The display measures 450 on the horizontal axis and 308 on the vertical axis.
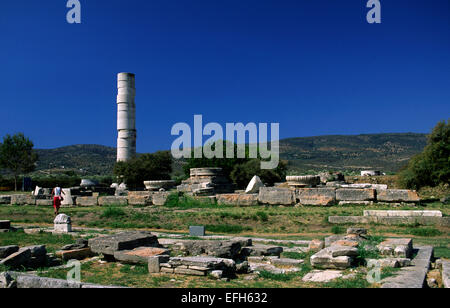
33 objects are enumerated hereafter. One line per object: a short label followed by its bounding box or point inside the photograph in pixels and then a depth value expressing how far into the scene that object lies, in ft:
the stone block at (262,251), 31.09
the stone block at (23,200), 81.46
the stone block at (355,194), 58.23
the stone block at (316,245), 31.73
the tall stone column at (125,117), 124.98
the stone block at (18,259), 25.85
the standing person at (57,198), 59.41
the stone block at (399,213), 46.09
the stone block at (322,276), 22.30
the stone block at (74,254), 29.84
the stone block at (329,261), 24.49
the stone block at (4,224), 46.79
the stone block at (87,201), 76.52
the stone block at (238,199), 64.08
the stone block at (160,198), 71.05
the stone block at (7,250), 28.80
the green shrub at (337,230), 43.05
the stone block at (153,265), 24.93
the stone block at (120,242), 29.16
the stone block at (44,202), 78.79
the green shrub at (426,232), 41.81
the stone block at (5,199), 83.79
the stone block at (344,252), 25.36
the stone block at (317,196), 59.41
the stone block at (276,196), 61.72
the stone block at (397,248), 26.17
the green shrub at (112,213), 60.08
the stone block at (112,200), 74.43
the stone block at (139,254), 27.25
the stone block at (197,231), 43.23
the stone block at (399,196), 56.29
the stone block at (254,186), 72.84
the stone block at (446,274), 19.50
